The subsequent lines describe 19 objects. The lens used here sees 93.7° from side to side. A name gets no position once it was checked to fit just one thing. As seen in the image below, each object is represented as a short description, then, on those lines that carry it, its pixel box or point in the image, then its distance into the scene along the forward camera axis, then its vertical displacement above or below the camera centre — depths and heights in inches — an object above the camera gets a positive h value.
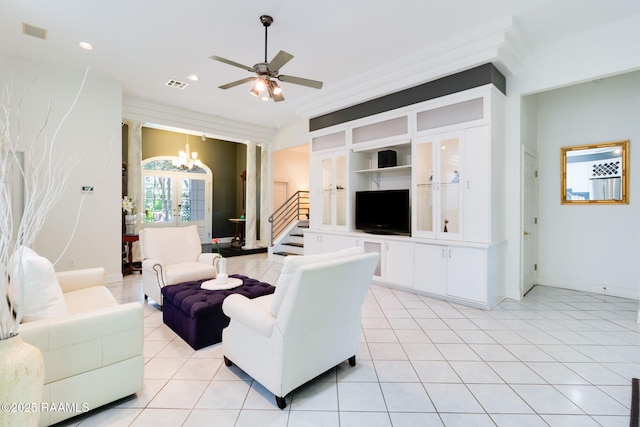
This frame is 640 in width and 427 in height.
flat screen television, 186.5 +1.8
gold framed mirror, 164.4 +23.5
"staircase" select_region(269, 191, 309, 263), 275.7 -13.4
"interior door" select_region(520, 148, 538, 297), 166.1 -3.4
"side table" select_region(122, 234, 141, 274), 217.9 -25.1
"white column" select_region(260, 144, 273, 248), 325.1 +33.3
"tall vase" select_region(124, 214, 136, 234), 226.5 -6.2
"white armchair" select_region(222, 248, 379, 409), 72.4 -28.1
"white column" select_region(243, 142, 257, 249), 320.8 +17.0
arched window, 351.6 +24.4
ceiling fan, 122.5 +60.4
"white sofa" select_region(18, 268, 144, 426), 68.2 -34.7
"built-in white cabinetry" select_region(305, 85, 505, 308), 150.9 +12.8
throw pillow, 70.9 -19.4
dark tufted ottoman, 108.4 -36.0
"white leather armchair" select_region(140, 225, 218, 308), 146.6 -24.4
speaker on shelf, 197.8 +37.0
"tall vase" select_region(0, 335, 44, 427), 48.5 -28.1
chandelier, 329.7 +61.3
